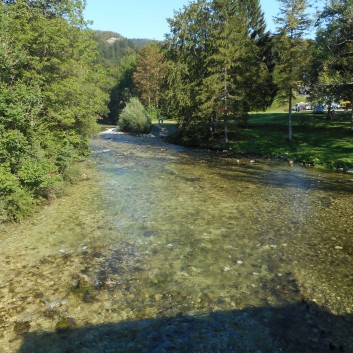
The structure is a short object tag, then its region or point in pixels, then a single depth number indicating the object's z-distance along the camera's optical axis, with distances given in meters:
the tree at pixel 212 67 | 42.31
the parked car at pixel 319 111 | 57.69
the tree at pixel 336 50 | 31.83
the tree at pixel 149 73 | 86.56
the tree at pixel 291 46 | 36.41
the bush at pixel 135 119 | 65.38
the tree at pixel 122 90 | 101.13
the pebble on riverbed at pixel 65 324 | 8.76
